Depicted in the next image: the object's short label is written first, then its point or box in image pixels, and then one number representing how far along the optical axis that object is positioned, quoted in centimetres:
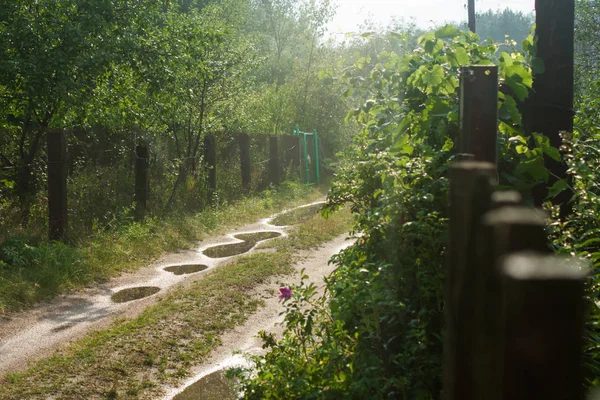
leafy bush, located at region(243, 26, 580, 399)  343
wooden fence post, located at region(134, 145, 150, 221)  1212
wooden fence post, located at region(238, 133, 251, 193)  1752
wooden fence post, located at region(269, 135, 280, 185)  1952
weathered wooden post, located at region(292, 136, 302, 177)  2252
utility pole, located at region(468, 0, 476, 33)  2373
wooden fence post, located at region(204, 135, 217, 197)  1554
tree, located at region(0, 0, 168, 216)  985
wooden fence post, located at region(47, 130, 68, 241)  968
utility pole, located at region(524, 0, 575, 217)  419
